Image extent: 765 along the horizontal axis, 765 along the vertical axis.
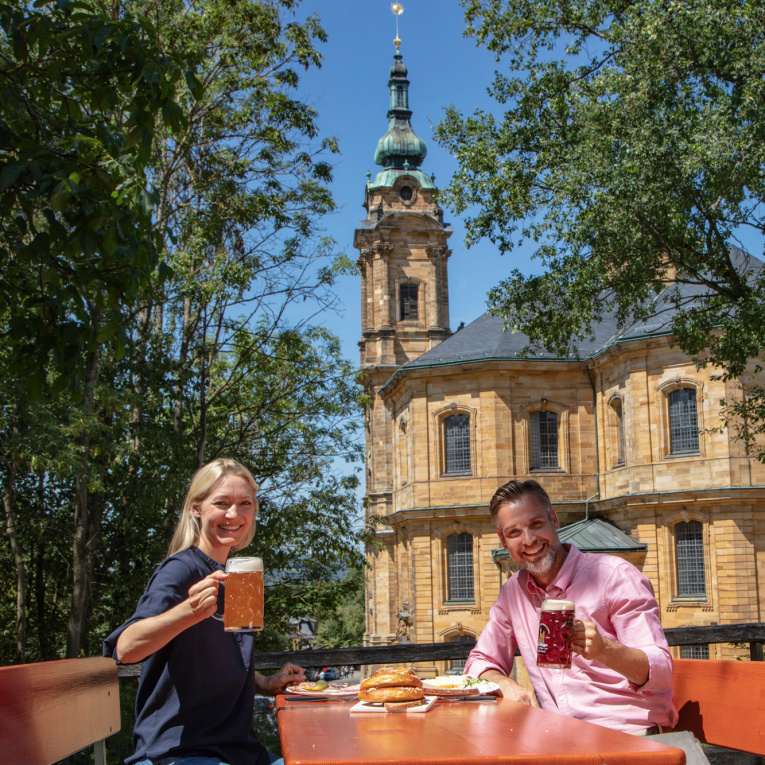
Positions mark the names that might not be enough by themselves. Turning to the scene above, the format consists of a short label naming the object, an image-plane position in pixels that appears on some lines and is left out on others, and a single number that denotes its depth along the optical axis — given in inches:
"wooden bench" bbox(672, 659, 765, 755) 133.8
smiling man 133.7
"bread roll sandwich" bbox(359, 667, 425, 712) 124.3
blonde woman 116.3
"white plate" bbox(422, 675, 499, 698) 135.0
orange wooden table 87.4
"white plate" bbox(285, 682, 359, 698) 139.9
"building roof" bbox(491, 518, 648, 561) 1304.1
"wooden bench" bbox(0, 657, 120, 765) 102.6
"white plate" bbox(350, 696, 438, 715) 121.2
